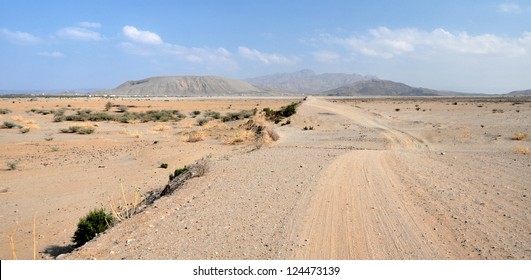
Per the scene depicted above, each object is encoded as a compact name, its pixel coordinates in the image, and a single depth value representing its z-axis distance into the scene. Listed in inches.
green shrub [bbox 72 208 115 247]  331.0
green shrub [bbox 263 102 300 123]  1482.5
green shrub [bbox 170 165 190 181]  532.5
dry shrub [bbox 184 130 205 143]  1003.3
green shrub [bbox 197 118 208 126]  1527.6
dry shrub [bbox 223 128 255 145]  940.6
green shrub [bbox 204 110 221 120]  1881.9
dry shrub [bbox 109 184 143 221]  342.6
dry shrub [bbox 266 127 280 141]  944.1
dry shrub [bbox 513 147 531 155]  650.5
